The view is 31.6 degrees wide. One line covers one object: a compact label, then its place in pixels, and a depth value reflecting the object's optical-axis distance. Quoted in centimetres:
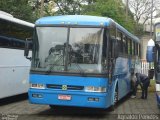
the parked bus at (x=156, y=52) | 882
